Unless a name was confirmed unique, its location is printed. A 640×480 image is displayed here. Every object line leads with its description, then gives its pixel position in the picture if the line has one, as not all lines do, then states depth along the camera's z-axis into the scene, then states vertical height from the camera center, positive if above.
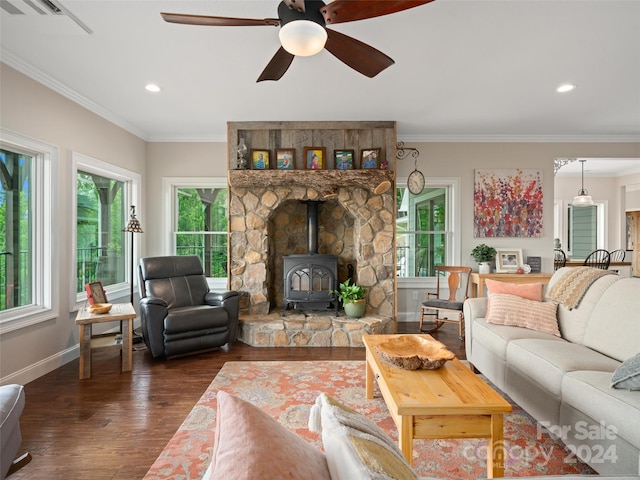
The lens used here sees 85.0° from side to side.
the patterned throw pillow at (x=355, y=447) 0.64 -0.42
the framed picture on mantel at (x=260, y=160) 4.34 +0.97
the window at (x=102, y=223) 3.87 +0.18
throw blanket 2.70 -0.38
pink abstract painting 4.93 +0.49
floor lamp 4.01 +0.14
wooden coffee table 1.59 -0.83
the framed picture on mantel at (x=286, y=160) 4.34 +0.97
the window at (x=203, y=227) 5.07 +0.16
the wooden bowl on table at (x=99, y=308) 3.17 -0.64
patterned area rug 1.85 -1.22
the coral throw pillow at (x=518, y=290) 3.02 -0.46
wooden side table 3.05 -0.88
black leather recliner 3.45 -0.76
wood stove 4.39 -0.51
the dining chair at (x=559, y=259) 6.57 -0.42
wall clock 4.61 +0.74
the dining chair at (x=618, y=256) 7.68 -0.41
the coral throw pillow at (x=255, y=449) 0.57 -0.37
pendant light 6.71 +0.71
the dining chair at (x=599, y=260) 6.77 -0.48
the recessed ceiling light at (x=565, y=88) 3.29 +1.44
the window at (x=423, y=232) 5.10 +0.08
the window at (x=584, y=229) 7.96 +0.19
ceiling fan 1.67 +1.12
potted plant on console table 4.76 -0.24
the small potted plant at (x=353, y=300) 4.13 -0.74
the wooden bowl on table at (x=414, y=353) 2.04 -0.73
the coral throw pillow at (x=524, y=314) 2.74 -0.62
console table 4.58 -0.53
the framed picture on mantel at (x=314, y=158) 4.32 +0.99
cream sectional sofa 1.60 -0.77
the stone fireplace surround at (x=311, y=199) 4.36 +0.41
